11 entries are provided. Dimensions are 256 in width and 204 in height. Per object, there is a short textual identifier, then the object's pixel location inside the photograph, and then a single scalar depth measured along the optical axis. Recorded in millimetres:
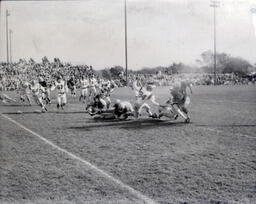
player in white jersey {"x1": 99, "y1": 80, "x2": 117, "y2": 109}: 13798
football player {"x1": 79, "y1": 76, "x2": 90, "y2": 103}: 18859
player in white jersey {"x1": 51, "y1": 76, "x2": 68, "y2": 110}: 15148
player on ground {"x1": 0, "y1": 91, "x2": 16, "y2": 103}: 21109
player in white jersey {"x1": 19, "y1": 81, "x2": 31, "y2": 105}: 18839
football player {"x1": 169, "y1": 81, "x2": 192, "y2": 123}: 10648
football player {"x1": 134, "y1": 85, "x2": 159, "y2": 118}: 11445
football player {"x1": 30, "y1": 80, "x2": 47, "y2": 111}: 15438
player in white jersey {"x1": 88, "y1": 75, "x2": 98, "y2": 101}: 17025
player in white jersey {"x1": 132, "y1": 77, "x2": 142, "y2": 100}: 11767
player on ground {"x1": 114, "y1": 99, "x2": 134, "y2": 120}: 11742
